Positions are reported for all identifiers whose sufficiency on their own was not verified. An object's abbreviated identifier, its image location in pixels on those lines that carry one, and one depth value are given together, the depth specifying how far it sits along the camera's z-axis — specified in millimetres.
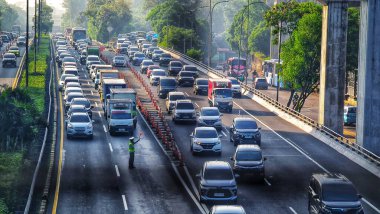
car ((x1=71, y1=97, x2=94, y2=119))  66894
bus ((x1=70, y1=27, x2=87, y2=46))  159375
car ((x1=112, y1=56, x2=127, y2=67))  111062
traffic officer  46812
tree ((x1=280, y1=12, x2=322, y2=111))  84688
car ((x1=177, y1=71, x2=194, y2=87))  92250
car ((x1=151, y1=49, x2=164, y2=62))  122812
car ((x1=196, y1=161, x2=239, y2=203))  38022
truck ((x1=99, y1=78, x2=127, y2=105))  68688
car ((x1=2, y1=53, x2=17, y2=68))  112562
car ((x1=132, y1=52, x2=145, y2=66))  116562
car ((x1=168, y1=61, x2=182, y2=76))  102625
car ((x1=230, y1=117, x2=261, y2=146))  54969
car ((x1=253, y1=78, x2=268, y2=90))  125750
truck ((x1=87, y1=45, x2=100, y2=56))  116625
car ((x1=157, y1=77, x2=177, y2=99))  81812
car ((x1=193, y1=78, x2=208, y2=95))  85312
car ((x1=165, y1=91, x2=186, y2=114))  70375
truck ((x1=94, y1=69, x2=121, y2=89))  78812
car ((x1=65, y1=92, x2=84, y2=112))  70938
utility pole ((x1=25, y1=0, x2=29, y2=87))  80650
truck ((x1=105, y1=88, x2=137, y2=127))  64631
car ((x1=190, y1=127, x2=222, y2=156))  51344
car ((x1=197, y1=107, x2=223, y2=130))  61606
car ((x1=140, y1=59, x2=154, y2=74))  105188
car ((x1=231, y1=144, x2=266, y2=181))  43219
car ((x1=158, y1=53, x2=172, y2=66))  116625
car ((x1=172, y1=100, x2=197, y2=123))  65312
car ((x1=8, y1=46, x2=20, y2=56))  129000
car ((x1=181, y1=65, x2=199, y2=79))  98688
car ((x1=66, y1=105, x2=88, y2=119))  62488
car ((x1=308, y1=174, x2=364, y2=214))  33688
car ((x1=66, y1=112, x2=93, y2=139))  57531
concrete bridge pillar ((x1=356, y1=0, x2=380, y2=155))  55938
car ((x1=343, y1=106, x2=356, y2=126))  83506
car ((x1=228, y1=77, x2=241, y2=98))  85375
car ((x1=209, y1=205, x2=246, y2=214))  30031
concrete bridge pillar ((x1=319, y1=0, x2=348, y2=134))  62594
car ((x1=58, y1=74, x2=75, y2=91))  84212
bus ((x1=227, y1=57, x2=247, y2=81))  141000
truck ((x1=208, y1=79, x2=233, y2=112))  72812
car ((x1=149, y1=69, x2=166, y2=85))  92131
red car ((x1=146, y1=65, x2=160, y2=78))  99812
